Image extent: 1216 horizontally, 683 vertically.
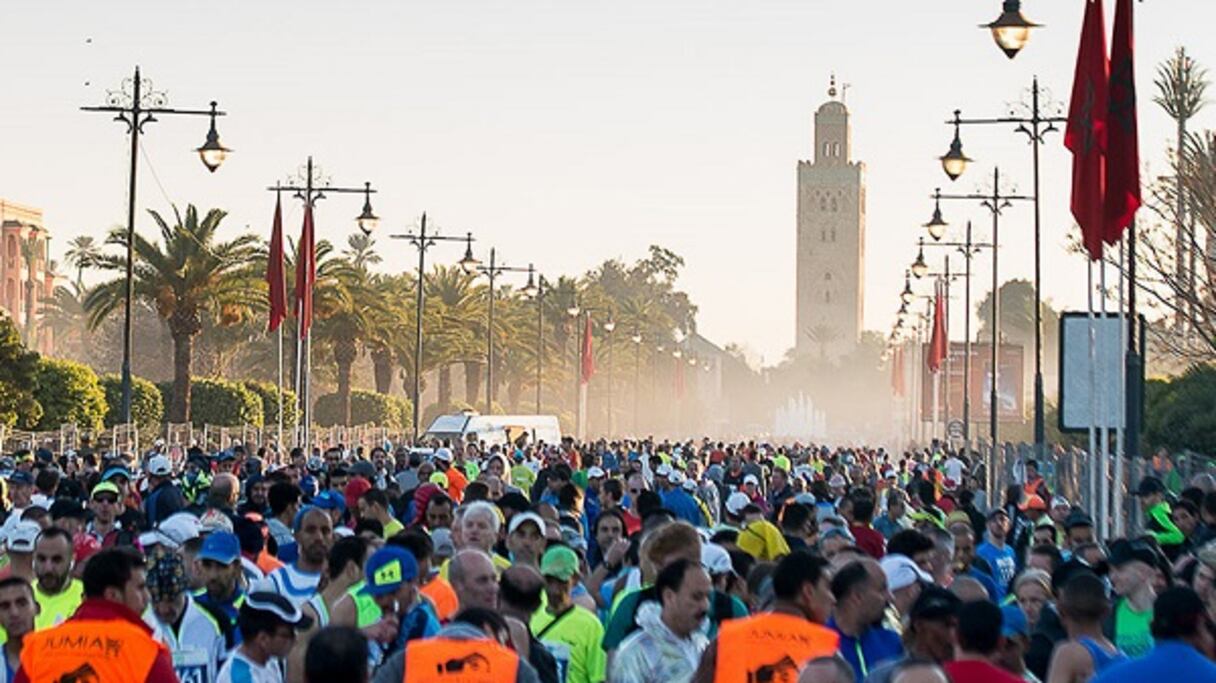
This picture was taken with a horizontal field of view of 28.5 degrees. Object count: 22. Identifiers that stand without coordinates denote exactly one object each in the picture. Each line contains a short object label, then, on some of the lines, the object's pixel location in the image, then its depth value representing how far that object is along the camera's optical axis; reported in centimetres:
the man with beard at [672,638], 914
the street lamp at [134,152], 3469
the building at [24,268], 15738
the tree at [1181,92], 5631
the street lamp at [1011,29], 2133
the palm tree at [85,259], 5372
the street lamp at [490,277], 7061
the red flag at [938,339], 7150
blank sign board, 2194
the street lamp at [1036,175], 3681
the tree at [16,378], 4684
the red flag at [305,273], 4462
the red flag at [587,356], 9344
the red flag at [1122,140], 2073
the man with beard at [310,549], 1224
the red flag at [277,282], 4462
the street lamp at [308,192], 4441
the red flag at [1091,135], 2125
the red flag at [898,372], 13712
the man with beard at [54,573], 1129
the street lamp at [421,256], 5787
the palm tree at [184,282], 5403
